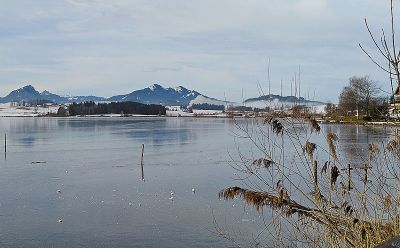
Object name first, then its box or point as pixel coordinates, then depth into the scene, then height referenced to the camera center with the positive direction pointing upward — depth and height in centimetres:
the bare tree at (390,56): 373 +44
